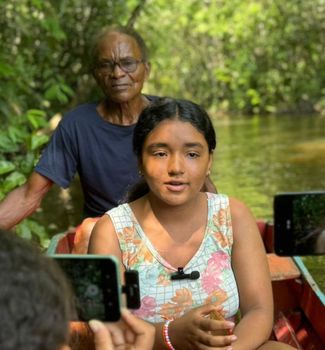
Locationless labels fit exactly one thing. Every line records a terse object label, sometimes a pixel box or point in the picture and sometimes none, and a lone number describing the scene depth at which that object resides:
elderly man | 3.38
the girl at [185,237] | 2.13
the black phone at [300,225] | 1.64
